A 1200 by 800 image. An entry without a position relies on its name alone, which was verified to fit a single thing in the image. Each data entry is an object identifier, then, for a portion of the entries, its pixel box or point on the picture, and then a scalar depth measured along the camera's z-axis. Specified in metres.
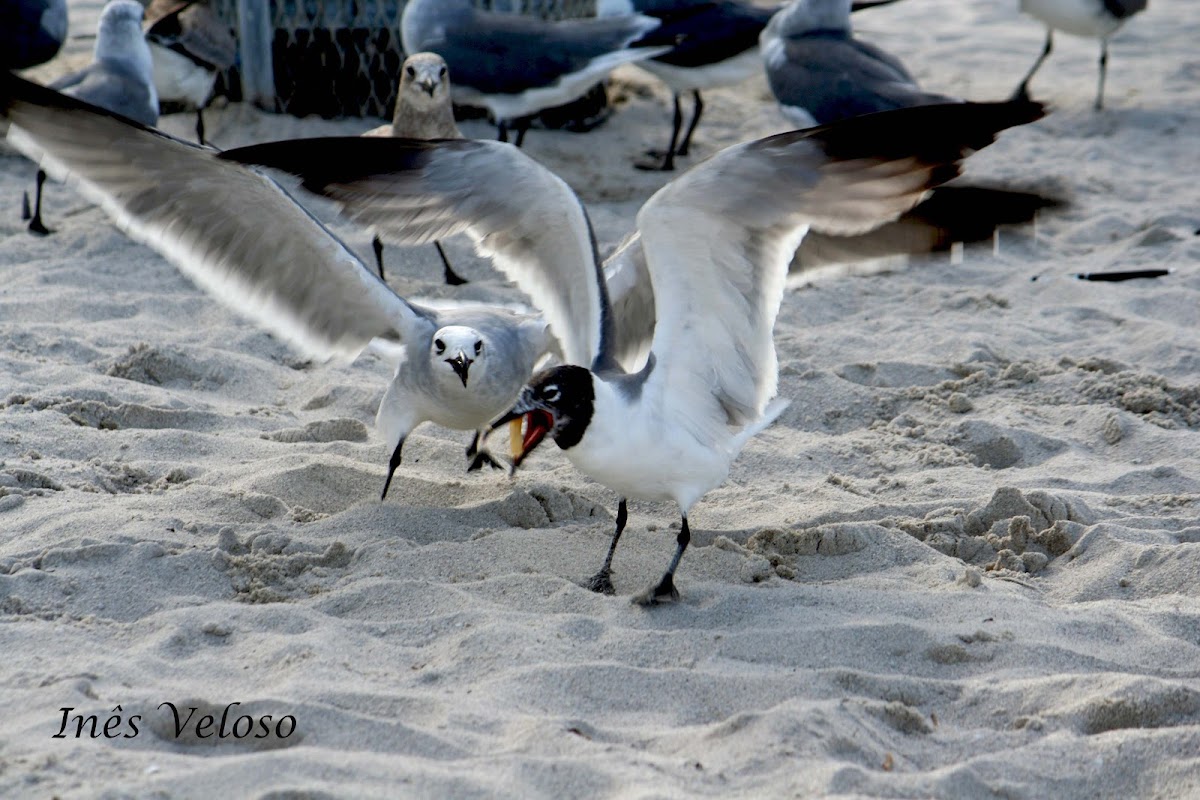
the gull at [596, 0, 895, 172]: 15.16
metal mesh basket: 15.29
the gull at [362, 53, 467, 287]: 12.18
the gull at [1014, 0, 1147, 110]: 16.45
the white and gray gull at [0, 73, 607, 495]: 7.41
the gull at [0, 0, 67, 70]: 15.02
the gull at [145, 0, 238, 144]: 14.36
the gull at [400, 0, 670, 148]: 14.00
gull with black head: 6.45
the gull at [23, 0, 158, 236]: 12.80
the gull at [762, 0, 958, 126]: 13.38
